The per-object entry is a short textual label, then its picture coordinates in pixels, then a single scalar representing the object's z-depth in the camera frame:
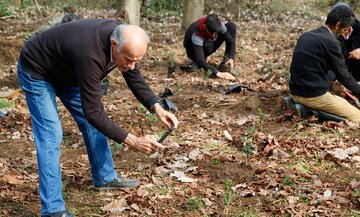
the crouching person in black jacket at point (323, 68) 6.06
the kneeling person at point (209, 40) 8.85
